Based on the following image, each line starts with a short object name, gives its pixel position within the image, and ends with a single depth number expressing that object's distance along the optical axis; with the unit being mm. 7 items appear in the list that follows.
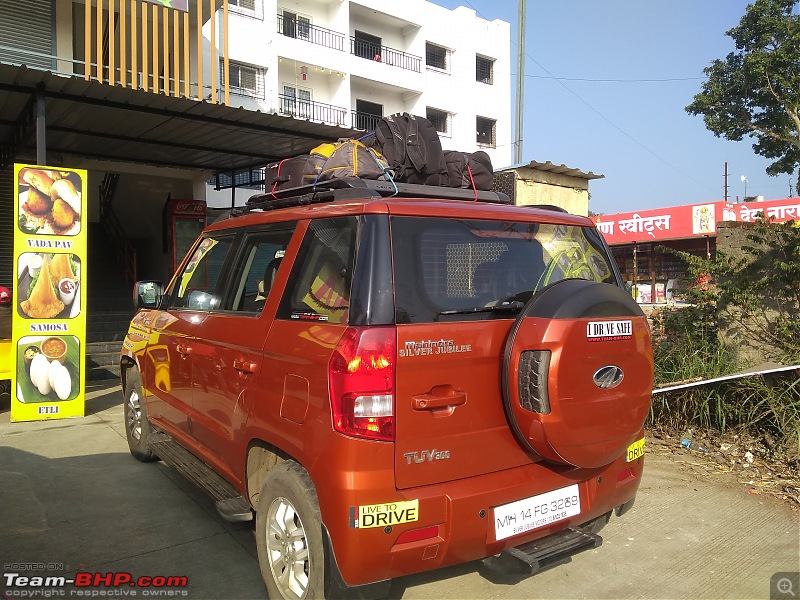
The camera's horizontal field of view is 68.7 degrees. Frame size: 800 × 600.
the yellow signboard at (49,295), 6402
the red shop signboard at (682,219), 22281
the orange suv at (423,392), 2271
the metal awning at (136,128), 6934
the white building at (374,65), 19344
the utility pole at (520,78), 13406
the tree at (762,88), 23078
